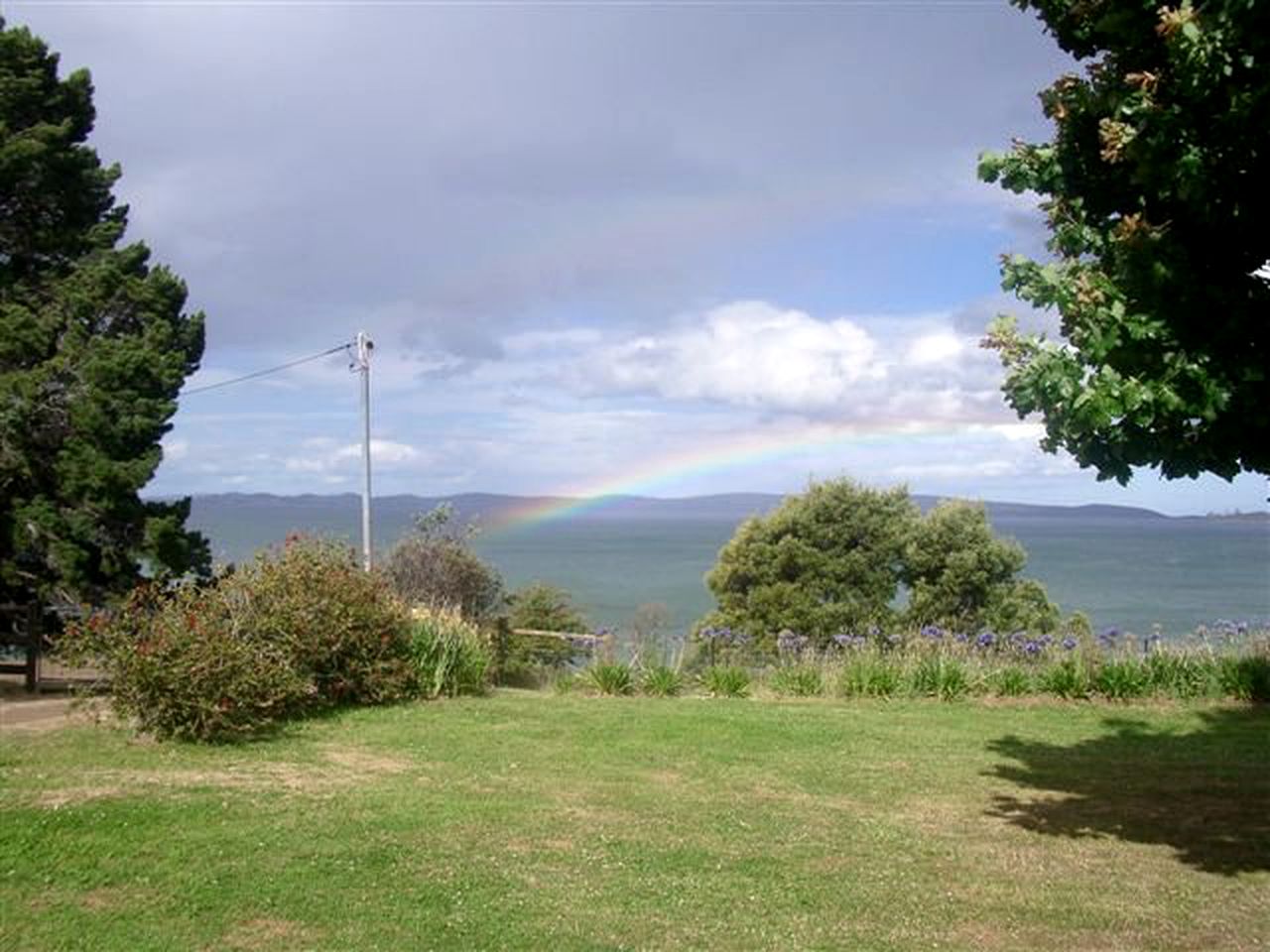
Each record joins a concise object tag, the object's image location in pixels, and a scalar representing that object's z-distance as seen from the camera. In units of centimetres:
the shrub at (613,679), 1567
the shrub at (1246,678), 1398
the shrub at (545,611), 2523
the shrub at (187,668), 1062
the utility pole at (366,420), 2191
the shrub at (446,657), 1432
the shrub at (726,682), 1524
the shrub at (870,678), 1482
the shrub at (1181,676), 1430
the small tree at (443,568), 2214
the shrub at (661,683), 1546
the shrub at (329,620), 1263
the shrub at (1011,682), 1452
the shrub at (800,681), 1519
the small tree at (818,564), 2338
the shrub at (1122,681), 1429
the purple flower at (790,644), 1636
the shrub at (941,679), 1458
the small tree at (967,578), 2369
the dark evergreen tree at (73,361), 1560
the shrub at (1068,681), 1430
